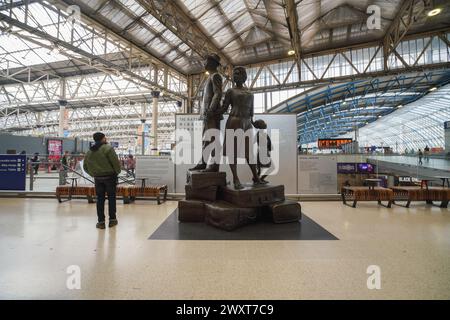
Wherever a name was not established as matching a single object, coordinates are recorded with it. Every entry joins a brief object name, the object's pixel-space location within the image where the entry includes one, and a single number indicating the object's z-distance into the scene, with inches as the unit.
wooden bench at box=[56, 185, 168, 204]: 220.1
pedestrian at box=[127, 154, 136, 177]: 342.0
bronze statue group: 151.8
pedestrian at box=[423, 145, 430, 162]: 348.5
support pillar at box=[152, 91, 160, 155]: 514.7
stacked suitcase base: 138.2
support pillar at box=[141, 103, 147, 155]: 758.3
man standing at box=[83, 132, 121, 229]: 139.3
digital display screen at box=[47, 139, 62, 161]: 568.1
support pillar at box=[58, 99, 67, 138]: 597.0
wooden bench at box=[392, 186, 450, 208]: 202.1
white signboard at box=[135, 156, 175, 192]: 249.1
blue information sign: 254.5
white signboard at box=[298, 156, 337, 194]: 248.5
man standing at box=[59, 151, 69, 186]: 261.7
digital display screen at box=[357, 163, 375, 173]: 338.0
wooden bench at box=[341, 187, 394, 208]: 203.2
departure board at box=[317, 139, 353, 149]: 637.3
